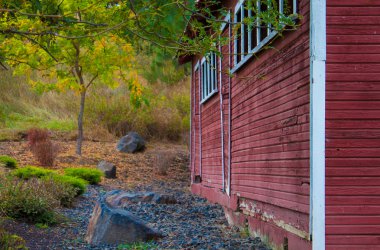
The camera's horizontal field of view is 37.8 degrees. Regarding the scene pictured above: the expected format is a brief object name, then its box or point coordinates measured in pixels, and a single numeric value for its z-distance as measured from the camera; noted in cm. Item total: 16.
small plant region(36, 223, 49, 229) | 796
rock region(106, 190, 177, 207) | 1095
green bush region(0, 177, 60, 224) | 799
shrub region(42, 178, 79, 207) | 988
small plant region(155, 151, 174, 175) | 1773
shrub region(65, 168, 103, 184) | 1373
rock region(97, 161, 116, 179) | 1612
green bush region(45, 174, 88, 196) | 1075
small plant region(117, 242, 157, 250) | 684
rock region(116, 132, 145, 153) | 1981
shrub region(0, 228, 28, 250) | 583
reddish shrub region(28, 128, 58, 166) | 1553
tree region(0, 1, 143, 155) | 1600
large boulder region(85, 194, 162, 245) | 717
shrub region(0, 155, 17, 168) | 1410
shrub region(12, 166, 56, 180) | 1214
